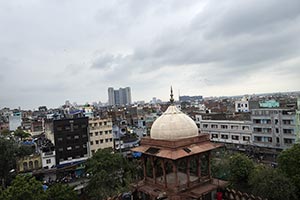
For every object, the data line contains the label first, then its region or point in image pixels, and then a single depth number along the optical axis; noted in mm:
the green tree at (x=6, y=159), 36414
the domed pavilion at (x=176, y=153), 16725
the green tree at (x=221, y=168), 33662
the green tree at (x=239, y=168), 34347
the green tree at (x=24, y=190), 23163
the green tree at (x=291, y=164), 25604
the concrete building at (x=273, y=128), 46332
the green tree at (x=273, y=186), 24076
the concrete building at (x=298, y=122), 44148
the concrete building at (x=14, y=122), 79553
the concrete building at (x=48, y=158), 43214
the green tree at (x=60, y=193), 25205
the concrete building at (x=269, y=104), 55503
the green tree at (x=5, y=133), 63906
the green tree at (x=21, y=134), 60125
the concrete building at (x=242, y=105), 82731
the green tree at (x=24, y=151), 42392
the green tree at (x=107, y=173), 31448
